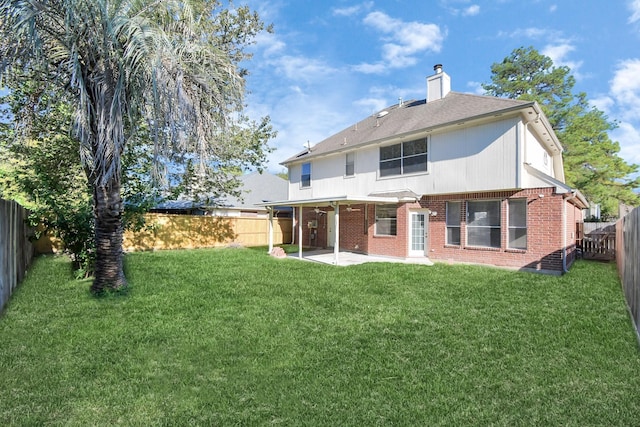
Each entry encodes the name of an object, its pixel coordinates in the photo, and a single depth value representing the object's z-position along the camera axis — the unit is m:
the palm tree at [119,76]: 5.59
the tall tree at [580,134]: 21.94
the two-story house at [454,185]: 10.07
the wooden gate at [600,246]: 13.01
